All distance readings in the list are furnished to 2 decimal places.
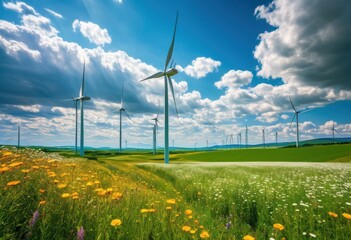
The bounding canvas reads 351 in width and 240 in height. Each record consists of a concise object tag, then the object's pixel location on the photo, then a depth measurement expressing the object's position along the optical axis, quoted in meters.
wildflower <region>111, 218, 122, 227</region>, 3.20
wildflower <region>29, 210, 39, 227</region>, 3.03
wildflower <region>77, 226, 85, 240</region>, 2.85
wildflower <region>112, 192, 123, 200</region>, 4.29
